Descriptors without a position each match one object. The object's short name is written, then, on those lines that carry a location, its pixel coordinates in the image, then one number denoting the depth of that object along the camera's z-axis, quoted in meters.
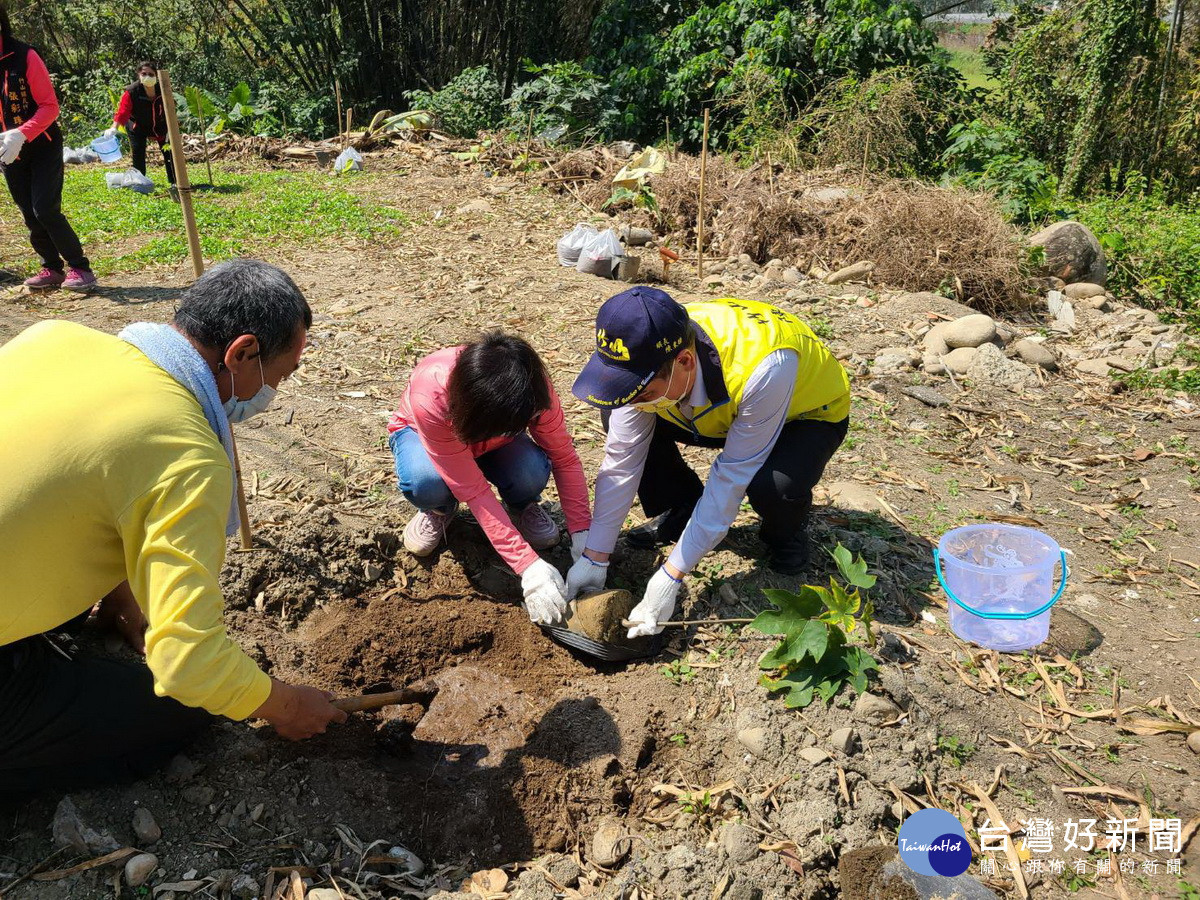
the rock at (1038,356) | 5.26
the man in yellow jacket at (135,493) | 1.63
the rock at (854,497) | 3.74
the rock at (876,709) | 2.41
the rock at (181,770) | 2.29
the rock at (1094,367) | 5.25
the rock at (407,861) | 2.23
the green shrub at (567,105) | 10.03
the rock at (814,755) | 2.35
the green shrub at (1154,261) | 6.55
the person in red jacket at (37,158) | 5.23
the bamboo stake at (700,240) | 6.15
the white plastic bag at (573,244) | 6.55
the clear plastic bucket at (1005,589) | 2.75
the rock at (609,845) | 2.28
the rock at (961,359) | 5.14
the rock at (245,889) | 2.05
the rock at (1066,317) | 5.95
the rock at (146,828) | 2.13
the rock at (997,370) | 5.03
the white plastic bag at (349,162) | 9.84
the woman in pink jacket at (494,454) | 2.54
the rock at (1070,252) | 6.52
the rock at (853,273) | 6.43
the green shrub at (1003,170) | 7.28
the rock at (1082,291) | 6.39
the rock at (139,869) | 2.03
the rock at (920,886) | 2.00
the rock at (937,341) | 5.34
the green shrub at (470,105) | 10.83
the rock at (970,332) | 5.32
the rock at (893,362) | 5.19
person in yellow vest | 2.42
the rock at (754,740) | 2.44
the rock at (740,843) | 2.18
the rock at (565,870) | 2.22
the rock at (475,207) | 8.01
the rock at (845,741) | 2.36
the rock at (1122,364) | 5.25
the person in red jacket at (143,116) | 8.83
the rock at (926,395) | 4.78
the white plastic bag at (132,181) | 9.16
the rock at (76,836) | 2.06
